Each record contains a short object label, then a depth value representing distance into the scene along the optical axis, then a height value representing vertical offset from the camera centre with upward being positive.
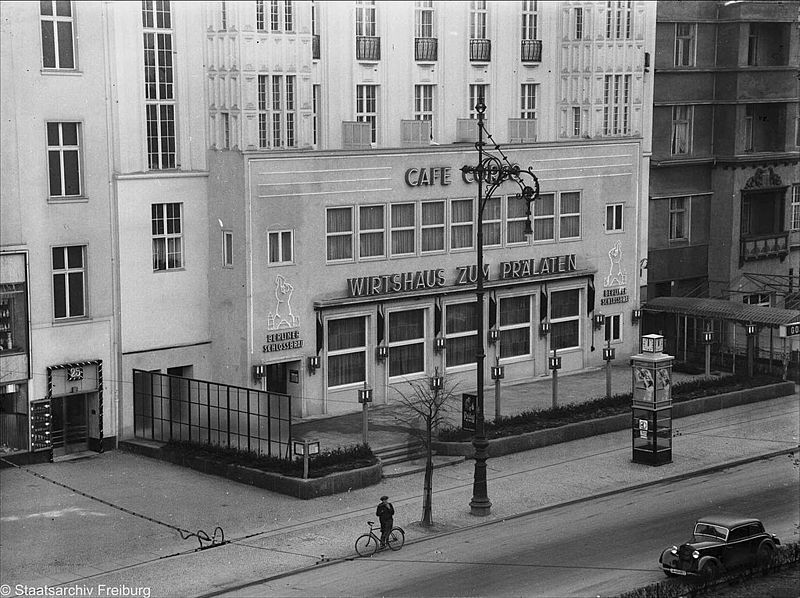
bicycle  35.69 -10.52
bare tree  38.00 -9.57
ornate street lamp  38.50 -8.16
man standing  35.47 -9.61
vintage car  33.03 -9.87
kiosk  44.25 -8.53
